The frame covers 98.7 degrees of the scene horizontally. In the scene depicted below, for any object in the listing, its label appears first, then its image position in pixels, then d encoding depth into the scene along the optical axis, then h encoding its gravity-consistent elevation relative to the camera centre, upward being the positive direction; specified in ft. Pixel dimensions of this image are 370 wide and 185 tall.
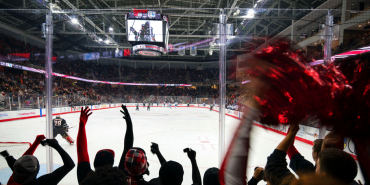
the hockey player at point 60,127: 14.46 -3.23
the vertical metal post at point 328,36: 9.45 +3.29
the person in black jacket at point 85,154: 4.61 -1.95
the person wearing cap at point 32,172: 3.94 -2.09
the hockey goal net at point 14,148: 9.99 -4.08
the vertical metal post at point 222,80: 8.58 +0.60
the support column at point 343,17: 9.81 +4.90
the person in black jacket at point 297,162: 3.95 -1.86
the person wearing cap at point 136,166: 4.05 -1.92
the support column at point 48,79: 8.64 +0.69
